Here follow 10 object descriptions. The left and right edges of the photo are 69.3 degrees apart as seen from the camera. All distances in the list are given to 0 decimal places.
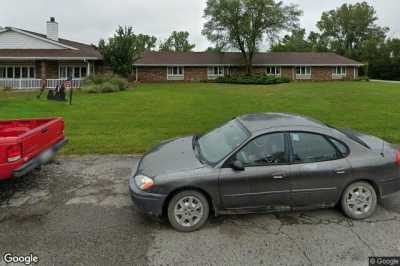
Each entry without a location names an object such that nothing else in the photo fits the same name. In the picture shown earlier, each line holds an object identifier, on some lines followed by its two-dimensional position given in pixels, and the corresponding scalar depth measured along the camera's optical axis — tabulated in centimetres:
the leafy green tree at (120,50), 2662
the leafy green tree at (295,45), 6544
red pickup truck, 412
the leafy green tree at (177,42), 8166
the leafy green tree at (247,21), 3478
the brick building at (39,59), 2648
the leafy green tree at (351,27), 6738
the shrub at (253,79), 3153
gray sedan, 372
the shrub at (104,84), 2148
